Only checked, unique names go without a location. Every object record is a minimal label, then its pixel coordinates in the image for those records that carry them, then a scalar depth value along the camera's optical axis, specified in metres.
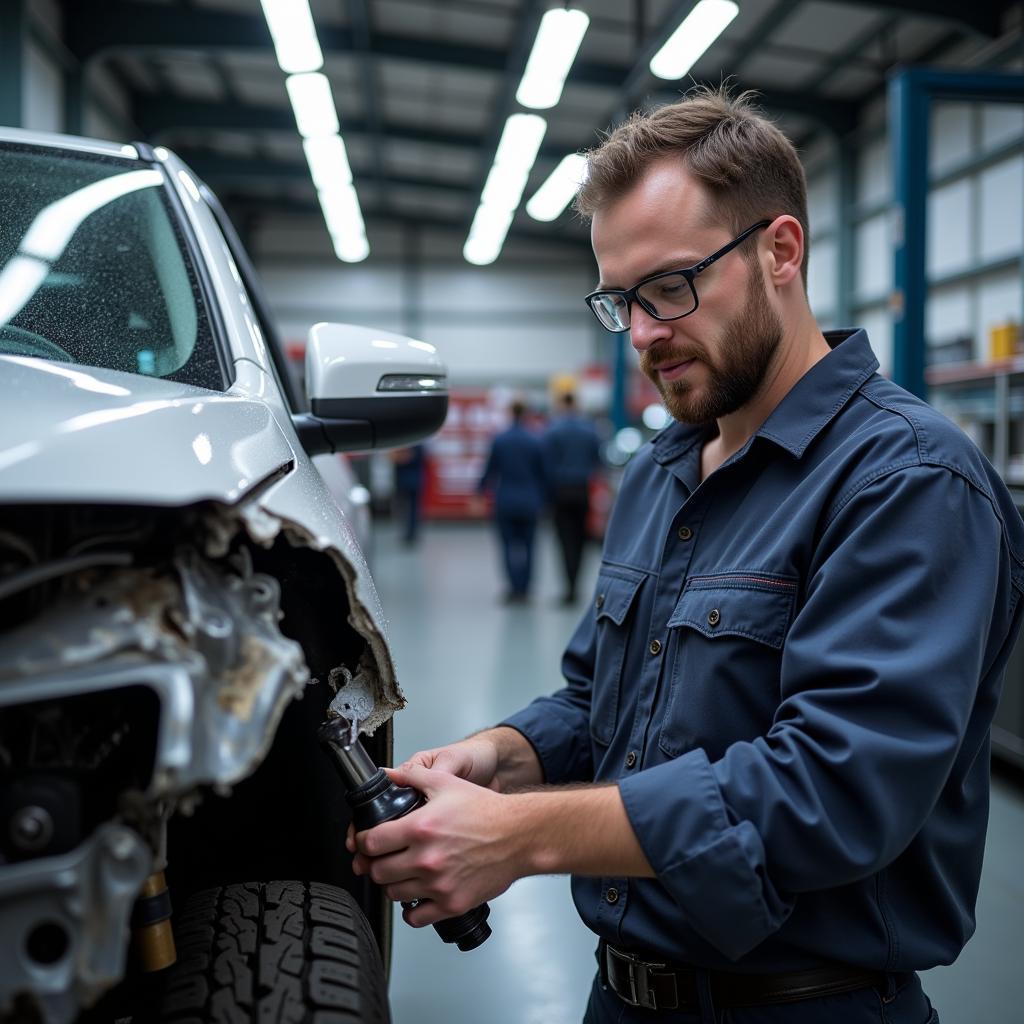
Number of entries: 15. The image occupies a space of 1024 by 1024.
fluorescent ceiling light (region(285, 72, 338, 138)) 7.29
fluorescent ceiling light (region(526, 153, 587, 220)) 9.38
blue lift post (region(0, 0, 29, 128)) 6.83
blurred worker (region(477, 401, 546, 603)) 7.53
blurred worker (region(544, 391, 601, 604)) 7.50
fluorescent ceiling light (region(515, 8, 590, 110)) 5.90
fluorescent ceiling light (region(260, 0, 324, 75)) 5.86
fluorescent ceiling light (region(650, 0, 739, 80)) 5.93
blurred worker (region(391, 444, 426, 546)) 11.77
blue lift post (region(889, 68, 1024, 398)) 3.47
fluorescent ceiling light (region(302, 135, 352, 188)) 9.02
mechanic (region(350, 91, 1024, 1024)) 0.92
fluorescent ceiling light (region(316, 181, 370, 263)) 11.06
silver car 0.58
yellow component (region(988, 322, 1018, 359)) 4.84
